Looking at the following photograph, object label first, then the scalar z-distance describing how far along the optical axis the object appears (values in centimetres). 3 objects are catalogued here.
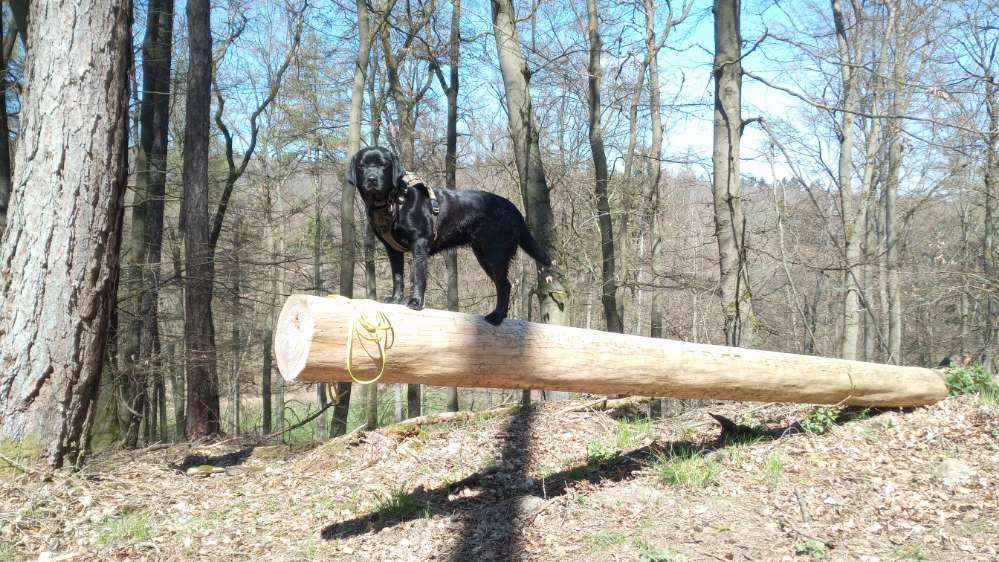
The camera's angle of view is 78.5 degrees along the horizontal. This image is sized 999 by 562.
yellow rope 351
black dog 425
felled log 352
